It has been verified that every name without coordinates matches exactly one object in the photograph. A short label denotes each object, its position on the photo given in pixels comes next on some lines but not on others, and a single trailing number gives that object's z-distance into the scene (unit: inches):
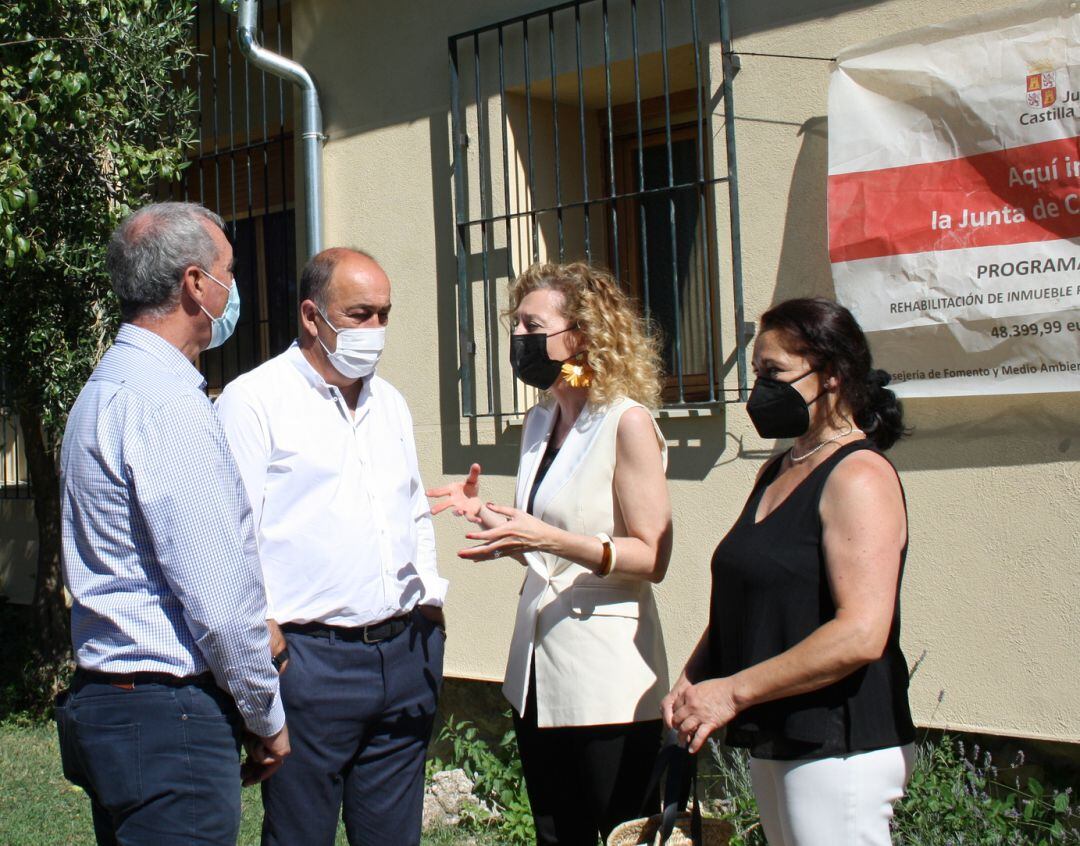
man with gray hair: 88.5
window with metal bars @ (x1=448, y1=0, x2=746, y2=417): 191.3
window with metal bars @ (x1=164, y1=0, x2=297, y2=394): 264.4
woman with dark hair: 91.9
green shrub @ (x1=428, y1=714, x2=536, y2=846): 185.0
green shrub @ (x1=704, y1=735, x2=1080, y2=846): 146.0
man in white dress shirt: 111.6
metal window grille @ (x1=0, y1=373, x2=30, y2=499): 313.0
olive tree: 198.1
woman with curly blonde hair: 112.3
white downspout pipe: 229.0
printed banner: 143.6
